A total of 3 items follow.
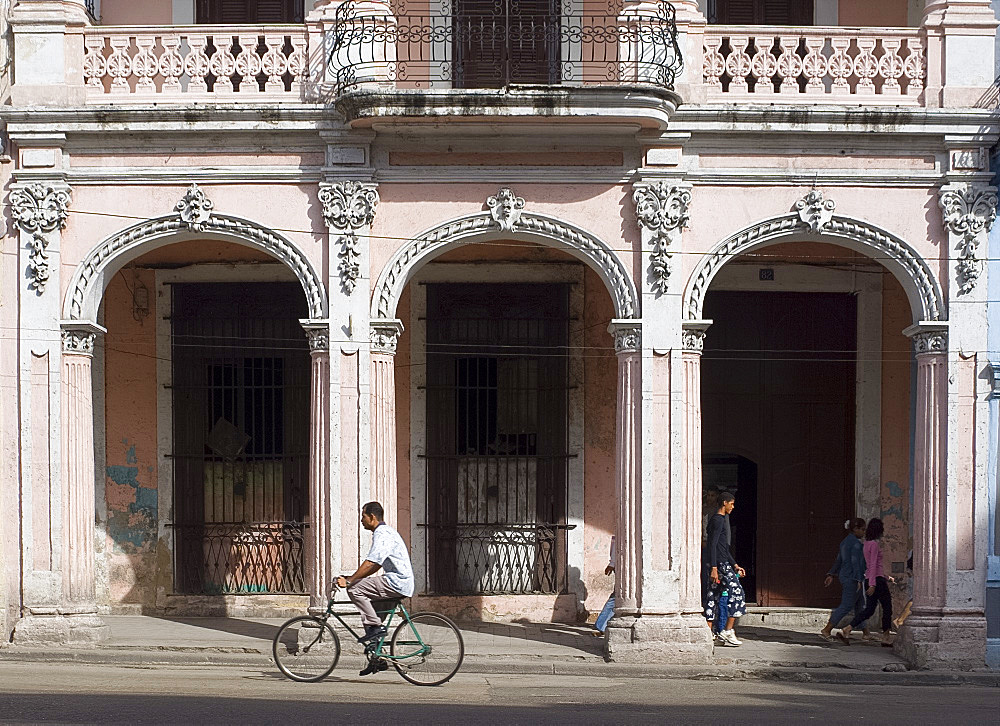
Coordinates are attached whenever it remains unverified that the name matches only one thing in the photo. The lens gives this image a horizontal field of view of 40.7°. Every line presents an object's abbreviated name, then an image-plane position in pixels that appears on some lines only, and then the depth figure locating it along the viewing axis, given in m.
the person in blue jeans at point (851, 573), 13.52
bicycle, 10.59
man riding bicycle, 10.55
